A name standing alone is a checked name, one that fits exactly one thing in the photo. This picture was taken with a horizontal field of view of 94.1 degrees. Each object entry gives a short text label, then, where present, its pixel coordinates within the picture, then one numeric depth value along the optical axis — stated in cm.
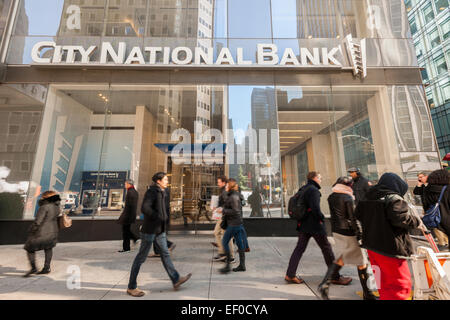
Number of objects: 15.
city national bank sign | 862
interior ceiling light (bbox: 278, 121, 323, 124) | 937
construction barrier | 225
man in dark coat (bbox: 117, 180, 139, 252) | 600
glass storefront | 827
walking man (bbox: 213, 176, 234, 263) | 509
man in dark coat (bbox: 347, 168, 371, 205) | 519
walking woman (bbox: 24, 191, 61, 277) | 427
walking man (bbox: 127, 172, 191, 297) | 340
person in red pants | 238
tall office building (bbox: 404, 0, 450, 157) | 2269
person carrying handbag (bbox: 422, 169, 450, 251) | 312
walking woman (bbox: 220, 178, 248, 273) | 438
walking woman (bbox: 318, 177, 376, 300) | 318
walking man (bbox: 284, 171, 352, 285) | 367
